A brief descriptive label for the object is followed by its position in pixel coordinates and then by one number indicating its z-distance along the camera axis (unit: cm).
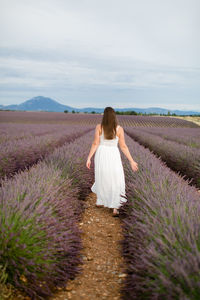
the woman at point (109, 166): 352
